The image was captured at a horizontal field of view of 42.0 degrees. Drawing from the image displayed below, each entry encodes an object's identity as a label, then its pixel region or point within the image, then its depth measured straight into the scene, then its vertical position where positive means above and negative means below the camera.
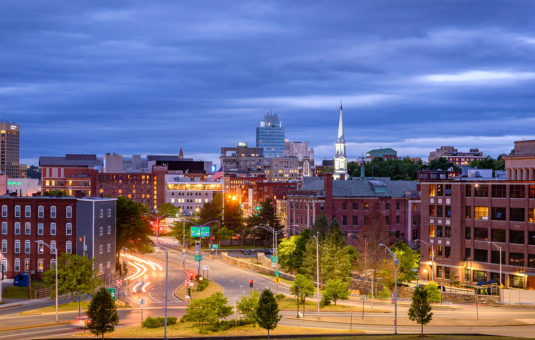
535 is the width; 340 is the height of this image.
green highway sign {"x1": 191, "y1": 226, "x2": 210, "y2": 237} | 136.44 -10.48
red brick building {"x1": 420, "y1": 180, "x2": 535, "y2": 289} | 97.38 -7.55
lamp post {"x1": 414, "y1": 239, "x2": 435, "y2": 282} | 107.96 -12.35
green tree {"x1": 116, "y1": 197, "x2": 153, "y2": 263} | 117.38 -8.49
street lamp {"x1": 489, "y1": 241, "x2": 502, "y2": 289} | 96.69 -9.22
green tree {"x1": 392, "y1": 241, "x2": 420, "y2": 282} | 99.88 -12.52
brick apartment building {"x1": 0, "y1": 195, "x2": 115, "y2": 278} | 103.50 -7.84
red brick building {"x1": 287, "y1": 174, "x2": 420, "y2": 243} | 144.75 -5.22
